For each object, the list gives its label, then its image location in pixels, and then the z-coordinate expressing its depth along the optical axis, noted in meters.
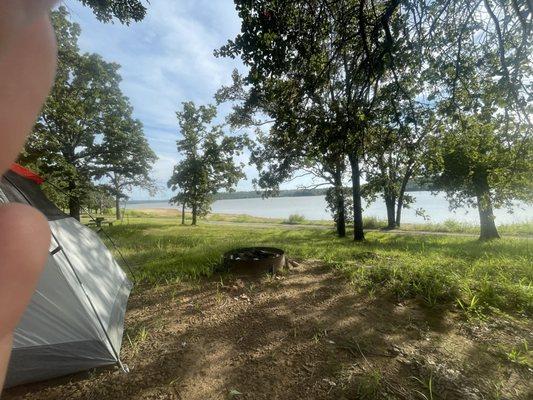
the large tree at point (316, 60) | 3.53
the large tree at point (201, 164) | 21.83
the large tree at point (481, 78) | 3.65
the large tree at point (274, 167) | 14.72
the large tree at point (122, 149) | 16.44
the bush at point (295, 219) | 28.95
